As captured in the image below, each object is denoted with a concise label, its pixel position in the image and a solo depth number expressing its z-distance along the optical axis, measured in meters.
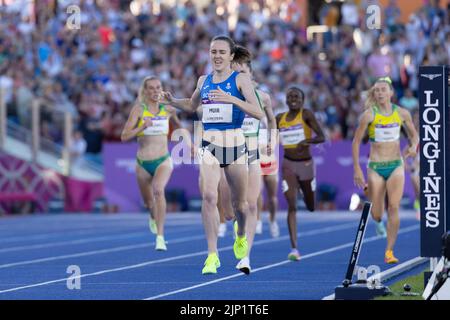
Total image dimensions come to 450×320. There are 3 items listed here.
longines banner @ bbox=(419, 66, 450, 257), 12.45
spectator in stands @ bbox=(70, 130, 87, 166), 34.44
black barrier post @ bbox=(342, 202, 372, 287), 12.05
